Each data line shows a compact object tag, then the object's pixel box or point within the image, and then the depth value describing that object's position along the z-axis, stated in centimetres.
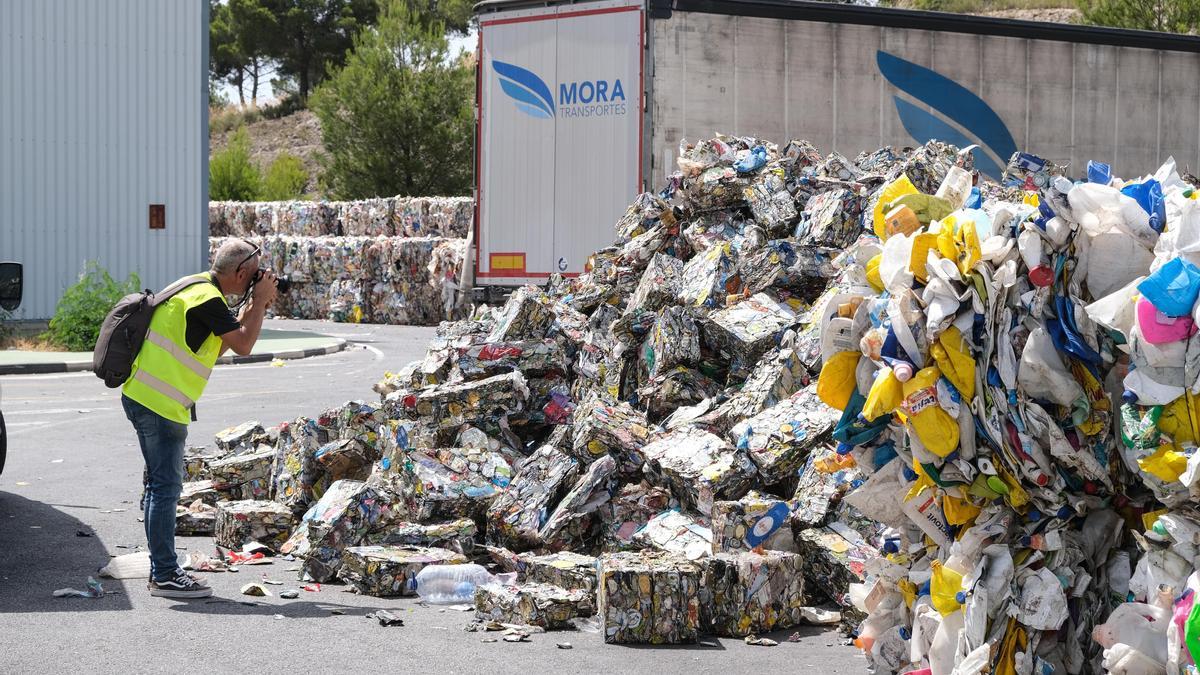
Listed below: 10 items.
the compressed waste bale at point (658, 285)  913
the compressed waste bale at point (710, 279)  900
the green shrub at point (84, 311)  2009
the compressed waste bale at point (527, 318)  915
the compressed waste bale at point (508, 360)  885
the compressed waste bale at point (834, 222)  909
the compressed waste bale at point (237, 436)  963
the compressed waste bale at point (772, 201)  960
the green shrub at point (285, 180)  5219
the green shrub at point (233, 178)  4919
